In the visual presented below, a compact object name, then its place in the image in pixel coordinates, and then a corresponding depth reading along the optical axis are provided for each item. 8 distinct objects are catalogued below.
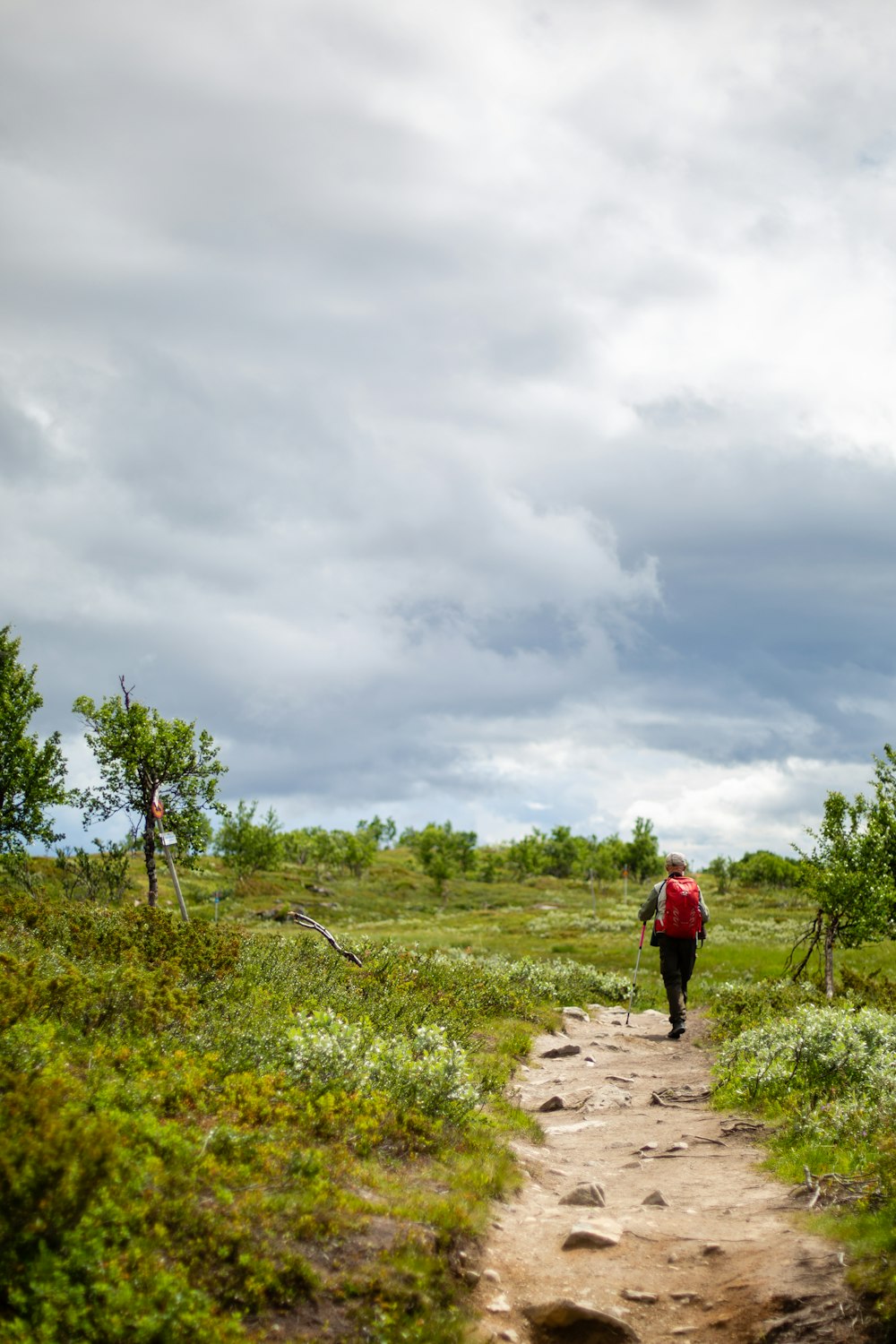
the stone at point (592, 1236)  7.65
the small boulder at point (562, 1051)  17.17
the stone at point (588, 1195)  8.85
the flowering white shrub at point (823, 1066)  10.11
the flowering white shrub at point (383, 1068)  9.59
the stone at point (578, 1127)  12.18
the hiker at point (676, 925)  17.45
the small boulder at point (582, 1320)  6.26
